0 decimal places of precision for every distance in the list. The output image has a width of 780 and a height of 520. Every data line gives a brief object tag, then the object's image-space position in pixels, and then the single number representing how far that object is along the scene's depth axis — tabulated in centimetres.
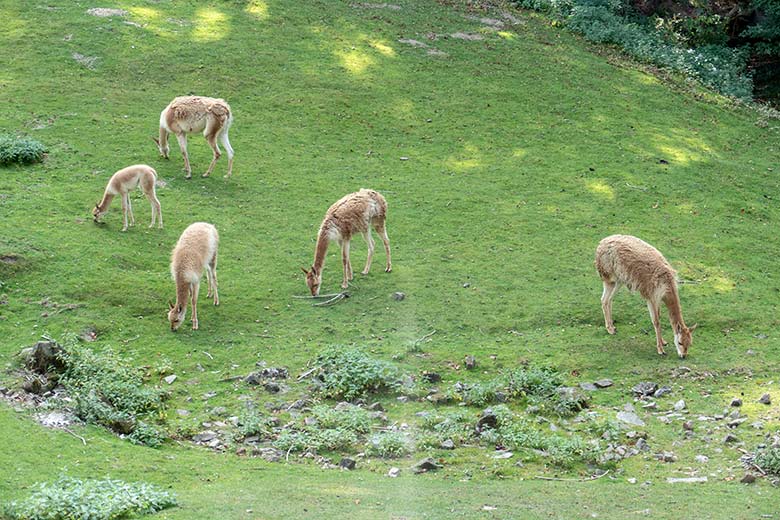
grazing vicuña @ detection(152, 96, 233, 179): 2109
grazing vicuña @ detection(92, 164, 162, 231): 1867
